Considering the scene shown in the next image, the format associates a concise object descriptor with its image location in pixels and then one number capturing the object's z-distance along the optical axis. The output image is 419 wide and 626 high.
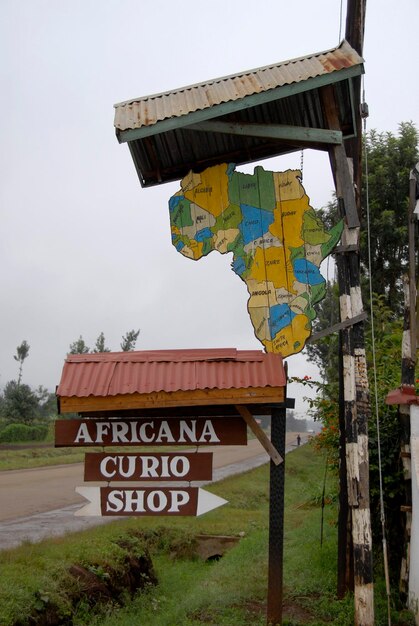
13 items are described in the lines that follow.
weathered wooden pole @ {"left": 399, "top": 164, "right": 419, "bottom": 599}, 6.50
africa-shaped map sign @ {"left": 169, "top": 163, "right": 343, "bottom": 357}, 5.74
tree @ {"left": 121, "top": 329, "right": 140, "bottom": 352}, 45.41
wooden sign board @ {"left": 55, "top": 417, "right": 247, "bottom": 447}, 5.60
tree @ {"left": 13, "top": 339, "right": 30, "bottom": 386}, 57.38
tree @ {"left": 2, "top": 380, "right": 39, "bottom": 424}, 42.03
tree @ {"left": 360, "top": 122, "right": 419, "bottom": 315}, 16.67
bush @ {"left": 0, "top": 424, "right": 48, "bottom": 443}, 37.12
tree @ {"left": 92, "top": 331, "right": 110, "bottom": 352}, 46.34
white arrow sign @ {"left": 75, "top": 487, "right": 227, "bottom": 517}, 5.54
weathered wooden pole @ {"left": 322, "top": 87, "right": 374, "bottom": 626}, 5.22
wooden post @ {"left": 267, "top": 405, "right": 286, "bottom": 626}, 5.53
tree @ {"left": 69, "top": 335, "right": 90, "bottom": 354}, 47.48
